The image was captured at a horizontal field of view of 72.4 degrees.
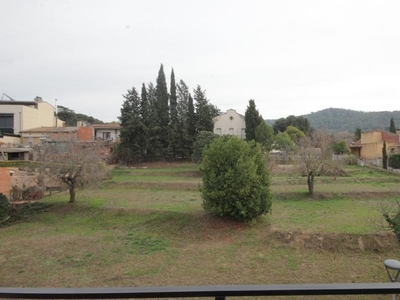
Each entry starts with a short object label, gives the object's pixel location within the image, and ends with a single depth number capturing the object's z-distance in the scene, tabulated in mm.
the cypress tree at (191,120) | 34531
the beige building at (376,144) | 31234
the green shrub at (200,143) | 26416
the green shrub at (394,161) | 25375
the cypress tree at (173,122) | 33281
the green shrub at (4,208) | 13826
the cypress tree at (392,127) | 40503
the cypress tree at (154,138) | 32531
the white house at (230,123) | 38844
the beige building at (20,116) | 34469
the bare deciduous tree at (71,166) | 14836
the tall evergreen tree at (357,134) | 44000
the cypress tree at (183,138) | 33250
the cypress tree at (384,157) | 27480
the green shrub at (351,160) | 28959
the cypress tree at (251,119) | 34875
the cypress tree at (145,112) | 33000
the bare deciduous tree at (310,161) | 15898
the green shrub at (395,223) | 6980
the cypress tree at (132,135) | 31078
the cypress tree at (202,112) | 34344
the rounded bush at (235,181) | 10945
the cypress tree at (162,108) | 33578
